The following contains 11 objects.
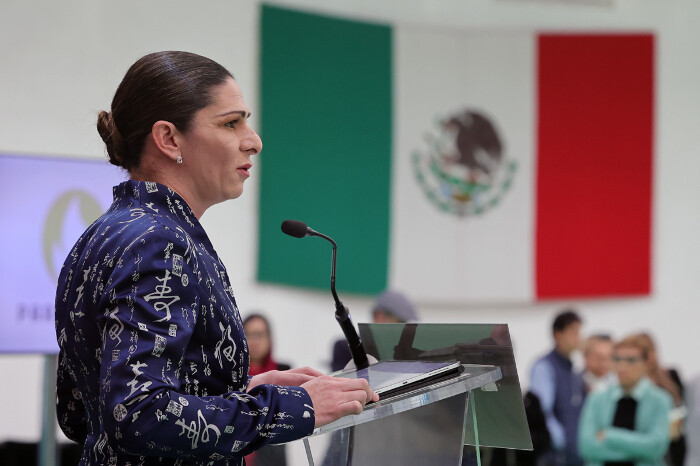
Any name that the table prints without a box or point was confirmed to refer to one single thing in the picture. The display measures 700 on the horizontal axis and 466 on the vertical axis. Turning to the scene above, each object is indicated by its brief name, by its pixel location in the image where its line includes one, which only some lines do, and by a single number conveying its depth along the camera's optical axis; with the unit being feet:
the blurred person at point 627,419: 31.60
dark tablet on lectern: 9.62
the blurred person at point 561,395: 38.83
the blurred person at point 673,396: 36.04
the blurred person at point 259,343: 30.25
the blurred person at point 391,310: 30.22
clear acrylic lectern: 10.90
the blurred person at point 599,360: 43.24
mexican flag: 50.06
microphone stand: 11.34
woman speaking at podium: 7.61
